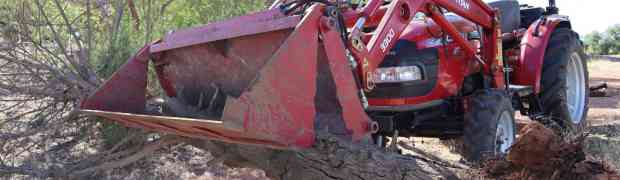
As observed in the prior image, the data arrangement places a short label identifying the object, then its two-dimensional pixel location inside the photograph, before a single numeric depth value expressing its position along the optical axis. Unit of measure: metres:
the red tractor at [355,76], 3.06
